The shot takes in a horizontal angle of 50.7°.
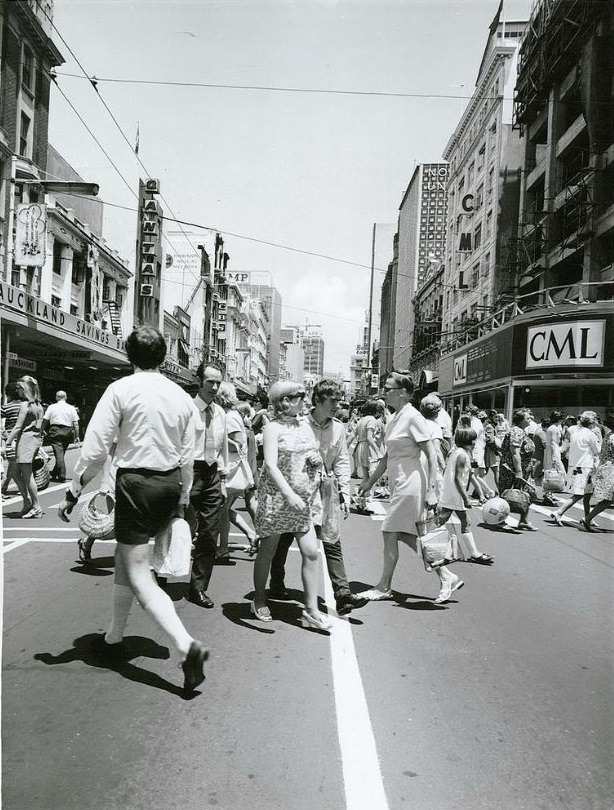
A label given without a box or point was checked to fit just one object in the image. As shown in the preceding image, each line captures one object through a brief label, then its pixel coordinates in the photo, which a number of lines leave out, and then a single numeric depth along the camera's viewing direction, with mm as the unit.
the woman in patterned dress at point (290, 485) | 4516
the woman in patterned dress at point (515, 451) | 10039
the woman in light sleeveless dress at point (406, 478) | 5277
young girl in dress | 6422
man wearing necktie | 5113
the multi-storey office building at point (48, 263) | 18500
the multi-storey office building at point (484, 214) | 35875
